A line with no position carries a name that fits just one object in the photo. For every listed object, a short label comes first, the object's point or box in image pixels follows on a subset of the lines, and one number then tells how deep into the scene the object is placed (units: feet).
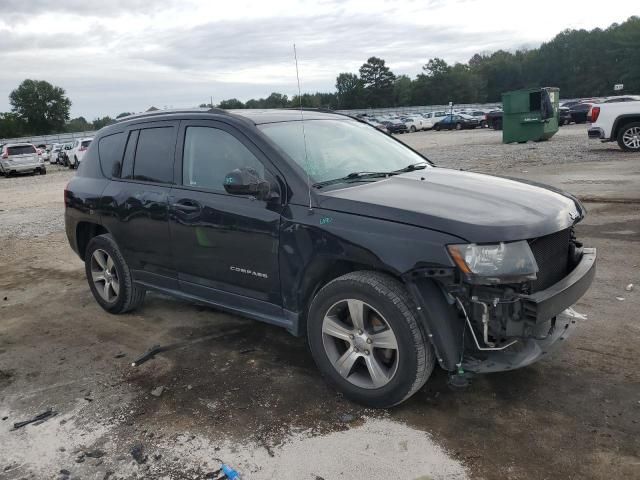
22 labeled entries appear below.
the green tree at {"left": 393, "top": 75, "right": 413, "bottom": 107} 383.45
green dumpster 72.54
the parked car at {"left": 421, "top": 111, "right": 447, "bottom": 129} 162.42
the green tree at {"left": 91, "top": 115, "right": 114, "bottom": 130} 216.13
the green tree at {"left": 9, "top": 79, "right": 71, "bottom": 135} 334.40
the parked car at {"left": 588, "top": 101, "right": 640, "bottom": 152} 52.90
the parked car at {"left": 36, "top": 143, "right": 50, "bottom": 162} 147.62
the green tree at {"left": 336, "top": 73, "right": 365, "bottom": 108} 205.89
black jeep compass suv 10.37
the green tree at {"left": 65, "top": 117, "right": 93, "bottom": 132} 323.37
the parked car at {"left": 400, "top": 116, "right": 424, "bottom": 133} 165.27
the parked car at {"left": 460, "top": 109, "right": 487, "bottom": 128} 148.66
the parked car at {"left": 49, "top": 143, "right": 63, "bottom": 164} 126.56
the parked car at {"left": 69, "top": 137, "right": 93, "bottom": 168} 91.25
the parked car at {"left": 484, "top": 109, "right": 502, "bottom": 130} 121.70
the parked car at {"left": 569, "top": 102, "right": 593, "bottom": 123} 119.33
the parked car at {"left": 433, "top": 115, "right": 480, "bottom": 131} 149.46
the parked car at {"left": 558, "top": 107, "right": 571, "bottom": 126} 119.55
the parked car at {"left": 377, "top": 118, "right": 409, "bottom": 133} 163.22
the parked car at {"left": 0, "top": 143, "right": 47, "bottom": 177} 88.38
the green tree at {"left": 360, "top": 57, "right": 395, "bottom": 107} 379.61
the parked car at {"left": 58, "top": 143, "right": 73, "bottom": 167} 105.77
